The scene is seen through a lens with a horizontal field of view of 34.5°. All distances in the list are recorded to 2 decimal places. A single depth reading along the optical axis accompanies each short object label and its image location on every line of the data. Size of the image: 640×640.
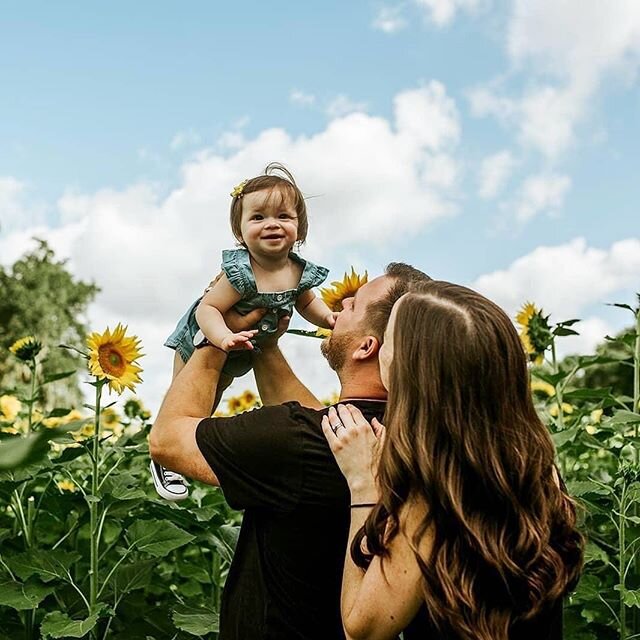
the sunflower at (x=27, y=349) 3.83
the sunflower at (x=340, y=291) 3.39
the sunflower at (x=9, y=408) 5.57
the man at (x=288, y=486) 2.32
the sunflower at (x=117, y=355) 3.38
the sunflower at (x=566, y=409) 5.94
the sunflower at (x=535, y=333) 4.12
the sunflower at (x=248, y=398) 6.06
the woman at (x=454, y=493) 1.95
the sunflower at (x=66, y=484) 4.86
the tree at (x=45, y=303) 33.09
